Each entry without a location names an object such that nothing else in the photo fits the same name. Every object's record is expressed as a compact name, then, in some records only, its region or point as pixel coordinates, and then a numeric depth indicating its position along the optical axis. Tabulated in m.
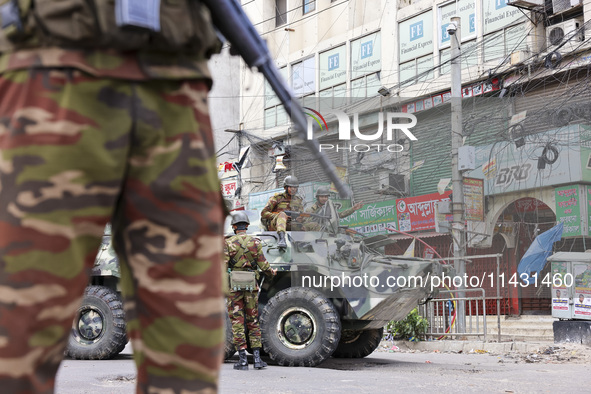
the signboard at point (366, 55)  20.34
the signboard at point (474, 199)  16.62
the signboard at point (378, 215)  17.92
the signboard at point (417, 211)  17.86
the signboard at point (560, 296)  12.22
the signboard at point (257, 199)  21.41
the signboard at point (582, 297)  12.00
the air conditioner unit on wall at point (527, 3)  16.09
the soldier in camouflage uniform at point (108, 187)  1.37
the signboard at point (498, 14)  17.00
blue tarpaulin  16.00
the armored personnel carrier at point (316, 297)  8.78
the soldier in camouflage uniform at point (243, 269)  8.58
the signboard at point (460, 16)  17.83
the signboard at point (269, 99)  23.75
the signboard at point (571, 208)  15.37
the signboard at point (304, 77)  22.52
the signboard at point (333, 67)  21.45
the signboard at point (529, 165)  15.40
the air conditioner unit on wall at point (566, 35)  15.55
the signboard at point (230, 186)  24.04
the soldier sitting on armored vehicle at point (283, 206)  10.17
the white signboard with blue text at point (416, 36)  18.86
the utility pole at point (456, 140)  15.32
